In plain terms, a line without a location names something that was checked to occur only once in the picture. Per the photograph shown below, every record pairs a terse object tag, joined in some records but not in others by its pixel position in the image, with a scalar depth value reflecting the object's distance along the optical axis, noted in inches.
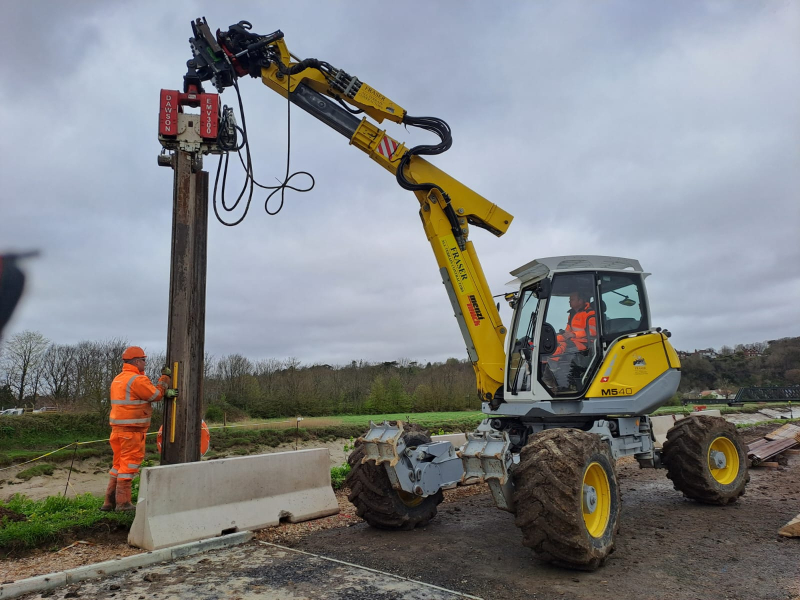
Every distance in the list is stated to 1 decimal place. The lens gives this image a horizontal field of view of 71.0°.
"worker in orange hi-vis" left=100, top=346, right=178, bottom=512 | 238.4
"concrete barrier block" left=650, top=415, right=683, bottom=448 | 503.7
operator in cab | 254.1
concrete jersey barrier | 208.1
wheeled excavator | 223.3
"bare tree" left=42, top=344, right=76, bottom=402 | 900.6
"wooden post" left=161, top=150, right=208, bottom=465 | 249.6
